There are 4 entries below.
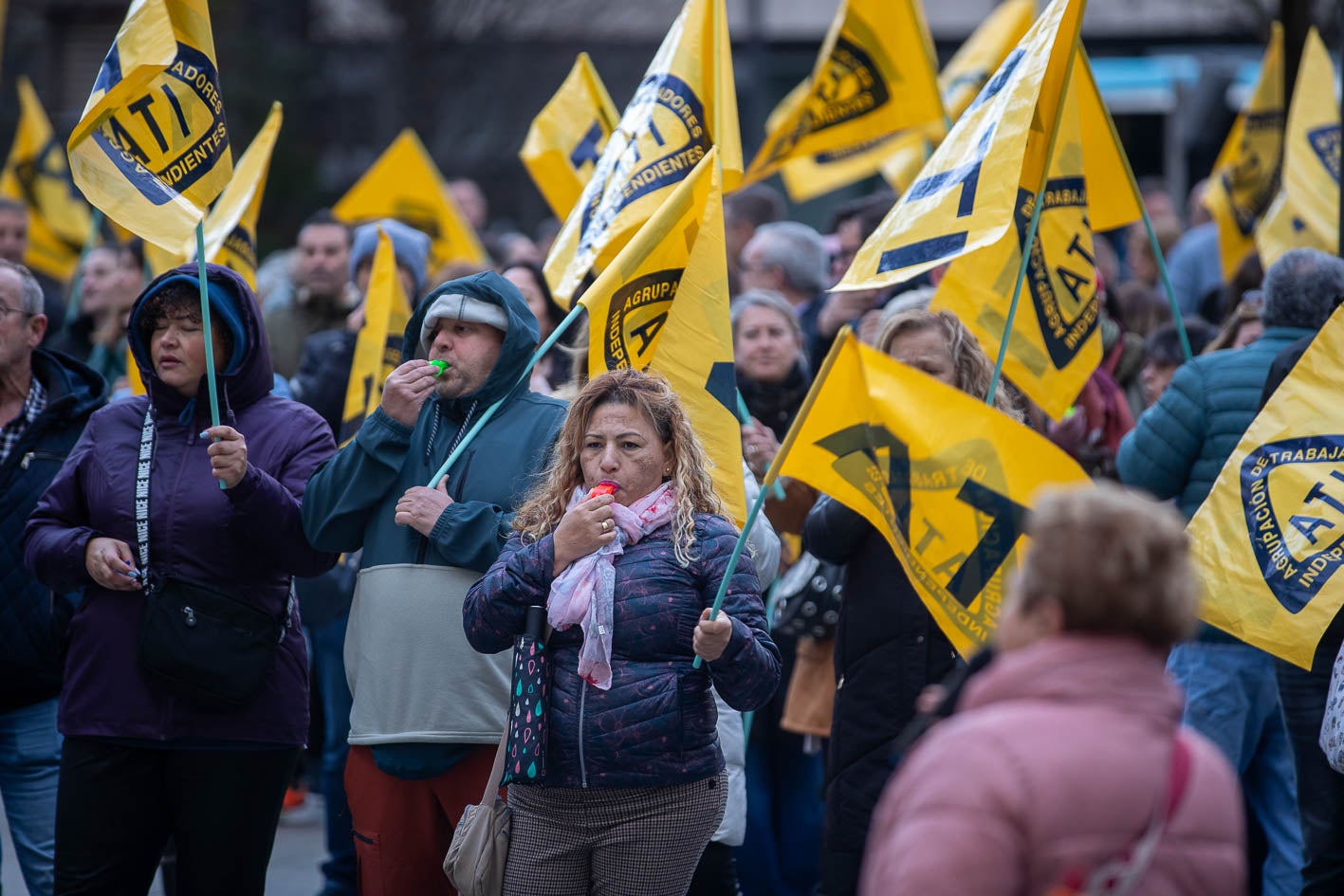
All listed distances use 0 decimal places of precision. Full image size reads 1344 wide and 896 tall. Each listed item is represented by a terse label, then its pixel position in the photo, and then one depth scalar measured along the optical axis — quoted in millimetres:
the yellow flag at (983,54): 19672
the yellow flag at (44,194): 21344
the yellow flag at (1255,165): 18344
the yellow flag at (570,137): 15312
